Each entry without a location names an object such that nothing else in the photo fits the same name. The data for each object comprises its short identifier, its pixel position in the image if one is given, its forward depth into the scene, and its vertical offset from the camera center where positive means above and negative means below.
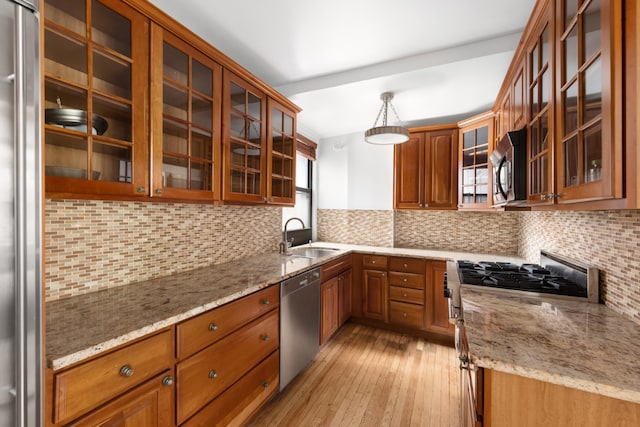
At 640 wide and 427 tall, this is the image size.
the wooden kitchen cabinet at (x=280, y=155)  2.36 +0.52
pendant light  2.36 +0.67
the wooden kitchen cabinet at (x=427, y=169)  3.24 +0.52
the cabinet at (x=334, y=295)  2.65 -0.86
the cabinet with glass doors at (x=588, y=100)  0.86 +0.40
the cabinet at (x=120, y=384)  0.90 -0.62
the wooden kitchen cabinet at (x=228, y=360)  1.30 -0.80
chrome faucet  2.91 -0.36
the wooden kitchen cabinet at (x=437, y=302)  2.88 -0.93
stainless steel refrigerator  0.67 +0.00
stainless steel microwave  1.63 +0.29
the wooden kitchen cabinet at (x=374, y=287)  3.18 -0.86
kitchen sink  3.07 -0.45
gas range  1.51 -0.42
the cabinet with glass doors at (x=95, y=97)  1.11 +0.50
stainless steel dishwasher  2.03 -0.88
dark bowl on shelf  1.10 +0.38
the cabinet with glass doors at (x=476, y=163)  2.76 +0.53
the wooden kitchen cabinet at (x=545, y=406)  0.86 -0.62
